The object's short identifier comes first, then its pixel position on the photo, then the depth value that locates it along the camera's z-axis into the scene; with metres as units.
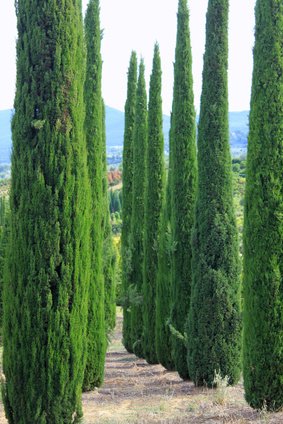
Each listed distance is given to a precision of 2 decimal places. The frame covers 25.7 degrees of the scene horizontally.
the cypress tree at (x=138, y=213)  22.86
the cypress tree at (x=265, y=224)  10.52
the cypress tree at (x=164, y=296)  18.02
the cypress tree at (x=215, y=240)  14.18
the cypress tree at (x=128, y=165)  24.95
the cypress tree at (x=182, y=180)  16.20
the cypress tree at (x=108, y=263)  18.16
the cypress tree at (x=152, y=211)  20.45
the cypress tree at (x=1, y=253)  25.17
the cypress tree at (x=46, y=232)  8.49
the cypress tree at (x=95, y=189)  13.58
